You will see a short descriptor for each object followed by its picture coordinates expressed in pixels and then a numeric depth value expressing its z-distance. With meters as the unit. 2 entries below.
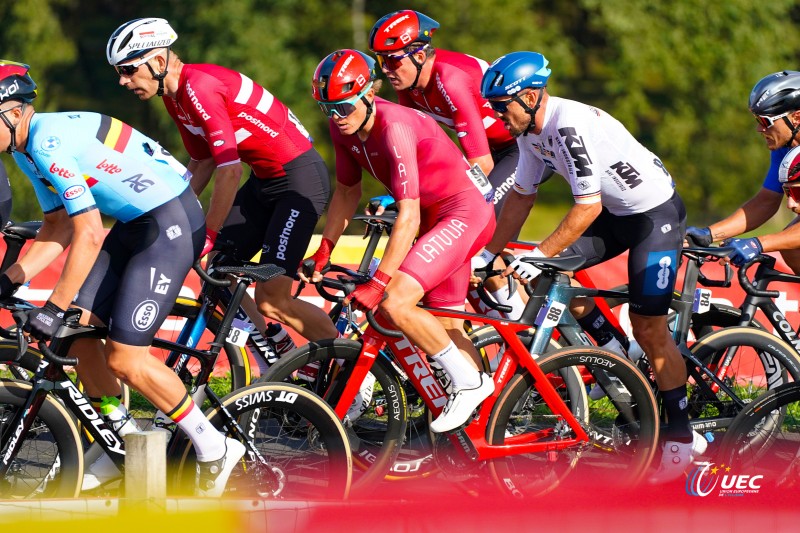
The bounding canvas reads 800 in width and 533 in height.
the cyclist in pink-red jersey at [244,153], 12.93
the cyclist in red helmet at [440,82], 14.79
